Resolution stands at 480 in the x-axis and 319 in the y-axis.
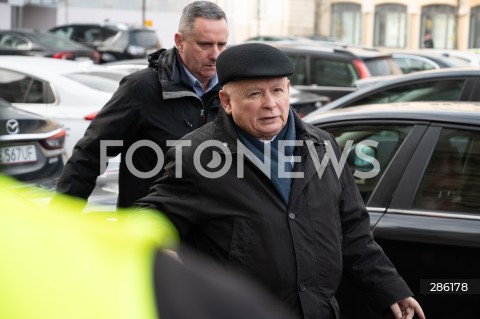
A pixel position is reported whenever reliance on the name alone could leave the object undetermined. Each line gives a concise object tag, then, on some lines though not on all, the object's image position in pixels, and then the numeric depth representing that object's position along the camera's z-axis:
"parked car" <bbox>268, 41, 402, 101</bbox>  23.52
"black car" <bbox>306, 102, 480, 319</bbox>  6.93
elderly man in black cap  5.03
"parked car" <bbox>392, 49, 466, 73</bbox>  26.93
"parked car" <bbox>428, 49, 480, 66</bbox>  26.71
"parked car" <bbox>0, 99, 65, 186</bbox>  12.06
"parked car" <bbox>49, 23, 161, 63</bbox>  46.78
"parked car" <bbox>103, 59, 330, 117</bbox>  18.61
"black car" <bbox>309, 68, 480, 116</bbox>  13.71
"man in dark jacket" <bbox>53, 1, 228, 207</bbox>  6.85
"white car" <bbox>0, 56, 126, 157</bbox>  16.88
